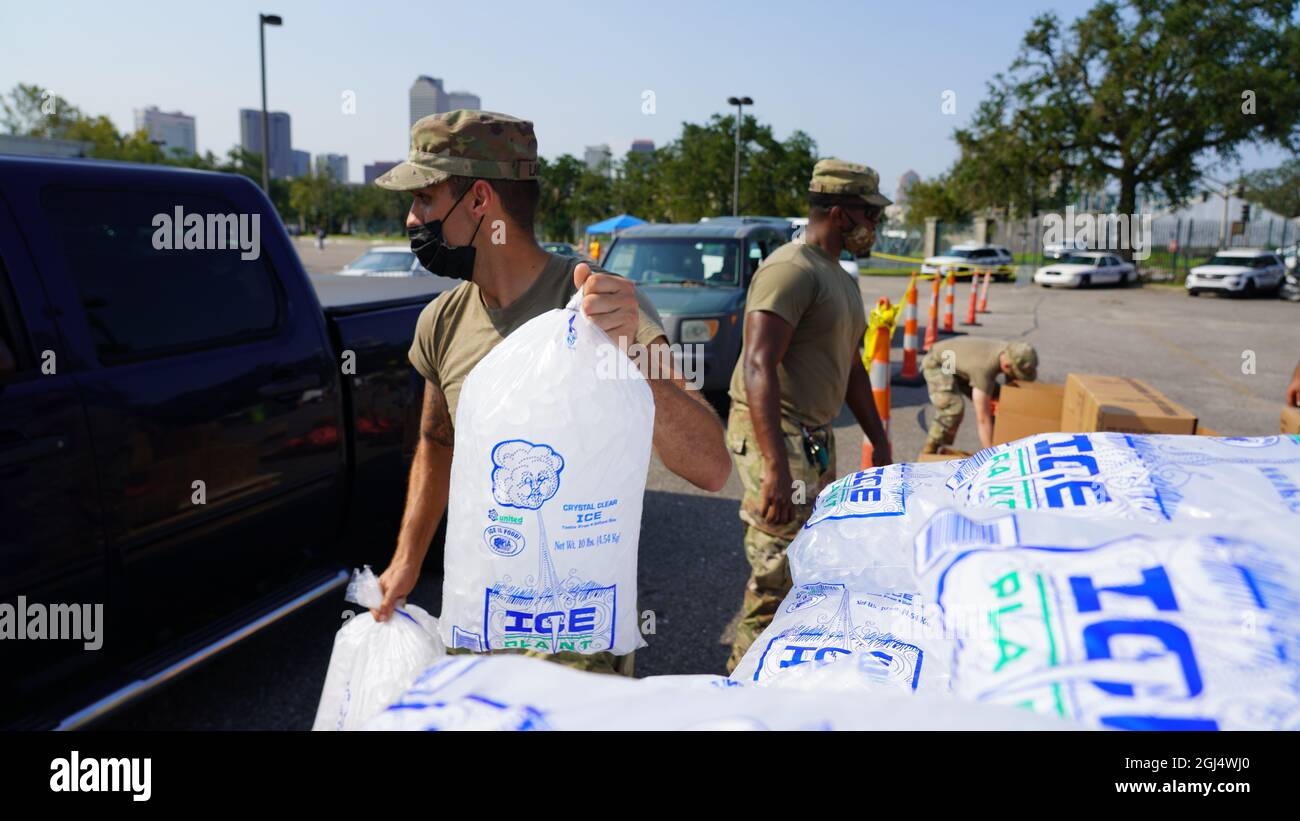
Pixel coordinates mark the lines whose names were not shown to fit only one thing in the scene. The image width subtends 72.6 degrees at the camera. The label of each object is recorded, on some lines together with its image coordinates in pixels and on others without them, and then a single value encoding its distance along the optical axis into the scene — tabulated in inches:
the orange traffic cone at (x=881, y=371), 228.4
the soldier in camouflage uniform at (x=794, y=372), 119.7
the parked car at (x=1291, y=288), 1063.6
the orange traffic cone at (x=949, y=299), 648.9
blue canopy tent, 1236.5
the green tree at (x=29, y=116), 1295.5
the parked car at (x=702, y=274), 327.3
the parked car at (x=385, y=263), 462.9
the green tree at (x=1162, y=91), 1327.5
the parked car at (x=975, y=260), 1286.9
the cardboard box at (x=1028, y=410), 208.2
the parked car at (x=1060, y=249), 1353.3
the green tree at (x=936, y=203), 2012.8
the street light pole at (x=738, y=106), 1106.1
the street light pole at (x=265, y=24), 903.7
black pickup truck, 95.7
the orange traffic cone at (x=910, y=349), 408.8
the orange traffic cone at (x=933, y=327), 532.3
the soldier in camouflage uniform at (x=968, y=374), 228.2
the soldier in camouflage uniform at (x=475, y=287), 77.0
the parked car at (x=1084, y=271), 1234.6
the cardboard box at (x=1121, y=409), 141.0
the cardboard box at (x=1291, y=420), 154.8
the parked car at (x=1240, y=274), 1088.2
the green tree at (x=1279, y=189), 2738.7
